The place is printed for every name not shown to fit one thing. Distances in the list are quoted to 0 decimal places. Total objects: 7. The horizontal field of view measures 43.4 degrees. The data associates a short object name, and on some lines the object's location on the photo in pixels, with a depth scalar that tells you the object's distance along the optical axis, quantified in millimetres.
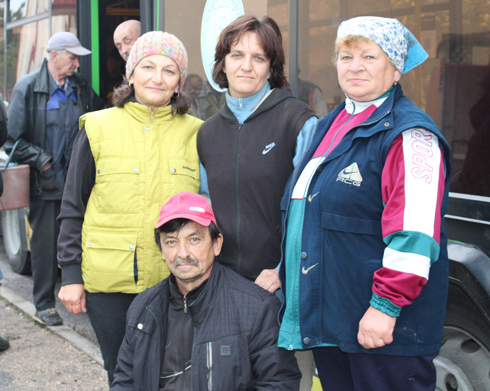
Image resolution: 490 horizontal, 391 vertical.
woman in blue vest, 1562
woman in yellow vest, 2338
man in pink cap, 2078
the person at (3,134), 3826
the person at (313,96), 2723
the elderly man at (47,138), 4289
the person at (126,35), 4605
